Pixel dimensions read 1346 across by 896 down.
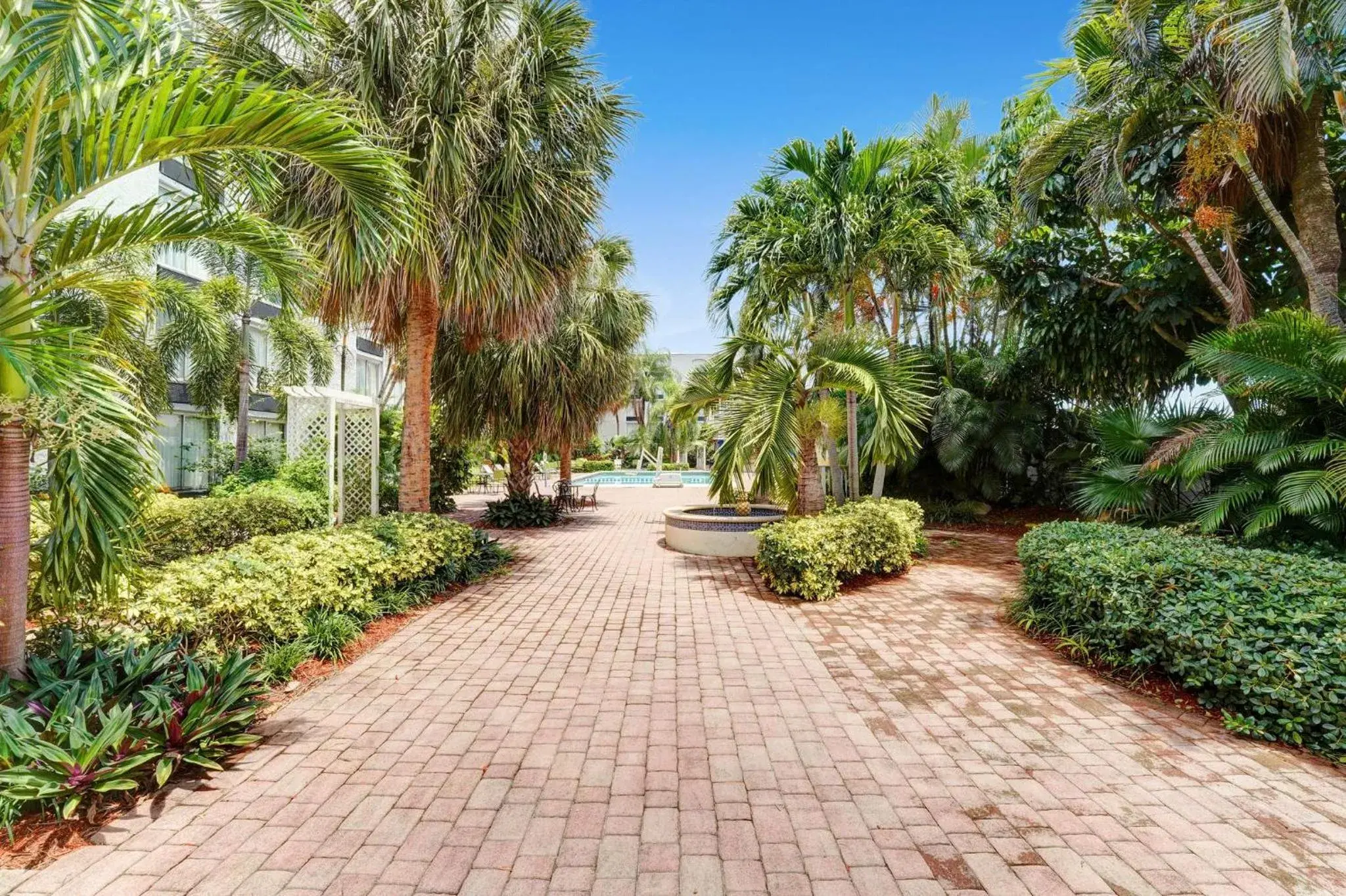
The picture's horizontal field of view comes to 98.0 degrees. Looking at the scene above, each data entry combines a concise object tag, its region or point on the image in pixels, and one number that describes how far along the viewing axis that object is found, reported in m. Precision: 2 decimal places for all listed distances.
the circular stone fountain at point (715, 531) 9.50
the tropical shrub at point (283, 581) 4.07
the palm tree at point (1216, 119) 5.62
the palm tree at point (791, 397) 7.82
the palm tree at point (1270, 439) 4.82
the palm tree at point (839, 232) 8.30
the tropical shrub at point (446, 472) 13.76
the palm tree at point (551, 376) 12.12
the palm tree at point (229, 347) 12.15
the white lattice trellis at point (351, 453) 9.55
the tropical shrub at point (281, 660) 4.25
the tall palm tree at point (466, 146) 6.59
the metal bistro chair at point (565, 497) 15.63
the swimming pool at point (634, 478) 30.86
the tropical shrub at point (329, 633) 4.76
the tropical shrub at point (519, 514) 13.35
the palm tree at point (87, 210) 2.79
